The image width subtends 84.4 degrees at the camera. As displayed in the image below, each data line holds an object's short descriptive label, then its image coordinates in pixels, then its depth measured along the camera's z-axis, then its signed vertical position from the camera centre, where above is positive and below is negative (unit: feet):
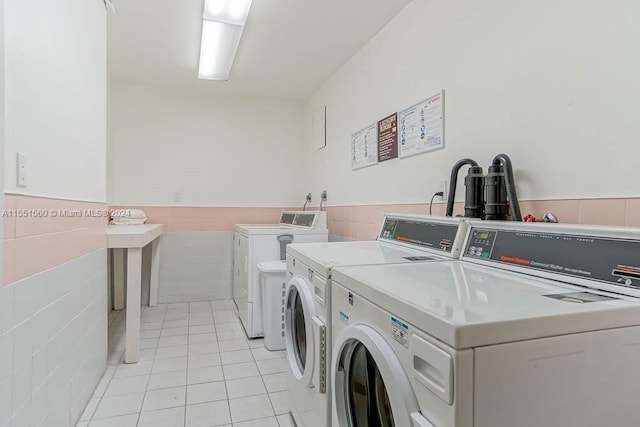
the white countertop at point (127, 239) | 8.27 -0.69
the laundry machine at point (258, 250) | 10.06 -1.17
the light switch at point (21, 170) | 4.07 +0.45
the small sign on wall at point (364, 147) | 9.21 +1.79
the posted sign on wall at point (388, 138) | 8.31 +1.80
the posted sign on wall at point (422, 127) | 6.86 +1.78
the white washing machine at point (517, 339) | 2.26 -0.90
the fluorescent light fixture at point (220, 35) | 7.77 +4.49
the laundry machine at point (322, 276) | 4.55 -0.95
